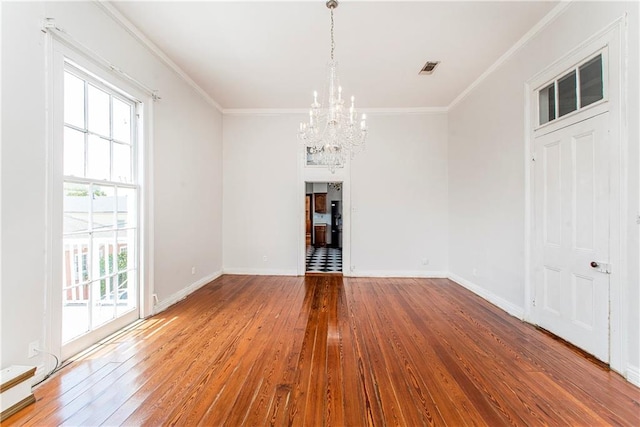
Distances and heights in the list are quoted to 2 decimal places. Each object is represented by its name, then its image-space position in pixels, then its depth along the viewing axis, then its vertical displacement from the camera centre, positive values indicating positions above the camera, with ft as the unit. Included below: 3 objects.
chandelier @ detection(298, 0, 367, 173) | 9.98 +3.24
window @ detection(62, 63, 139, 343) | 7.89 +0.30
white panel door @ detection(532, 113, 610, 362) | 7.70 -0.63
